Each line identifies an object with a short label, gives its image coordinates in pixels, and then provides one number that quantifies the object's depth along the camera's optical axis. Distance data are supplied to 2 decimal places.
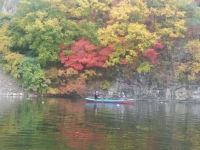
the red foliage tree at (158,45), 58.58
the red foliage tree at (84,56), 57.30
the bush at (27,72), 56.97
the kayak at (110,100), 52.62
